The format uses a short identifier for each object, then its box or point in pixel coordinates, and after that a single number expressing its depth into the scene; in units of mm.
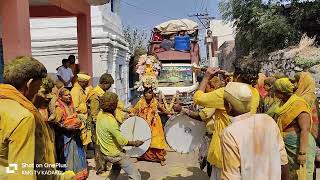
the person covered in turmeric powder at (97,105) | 4467
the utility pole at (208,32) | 26897
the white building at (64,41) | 7641
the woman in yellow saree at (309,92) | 3146
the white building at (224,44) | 23180
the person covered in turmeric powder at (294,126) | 2771
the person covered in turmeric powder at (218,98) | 2489
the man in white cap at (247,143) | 1753
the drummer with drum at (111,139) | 3254
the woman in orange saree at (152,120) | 4575
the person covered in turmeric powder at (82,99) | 4563
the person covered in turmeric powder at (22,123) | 1484
